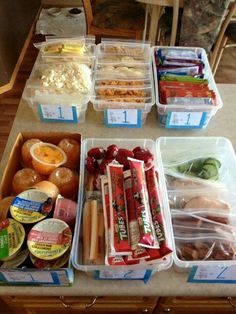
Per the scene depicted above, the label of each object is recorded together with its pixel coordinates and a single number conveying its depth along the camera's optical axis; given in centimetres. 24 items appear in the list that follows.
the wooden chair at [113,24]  203
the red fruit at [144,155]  66
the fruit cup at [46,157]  72
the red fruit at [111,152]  70
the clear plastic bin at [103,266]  54
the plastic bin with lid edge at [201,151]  71
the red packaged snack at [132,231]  52
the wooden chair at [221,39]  174
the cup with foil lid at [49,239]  55
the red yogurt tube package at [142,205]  52
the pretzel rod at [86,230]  58
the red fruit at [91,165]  71
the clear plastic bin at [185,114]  85
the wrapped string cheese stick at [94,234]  56
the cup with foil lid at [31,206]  58
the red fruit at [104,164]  68
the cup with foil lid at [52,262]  54
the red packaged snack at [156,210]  53
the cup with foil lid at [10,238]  54
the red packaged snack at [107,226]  53
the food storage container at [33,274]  52
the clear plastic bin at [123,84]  87
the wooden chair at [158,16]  164
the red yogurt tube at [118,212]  53
